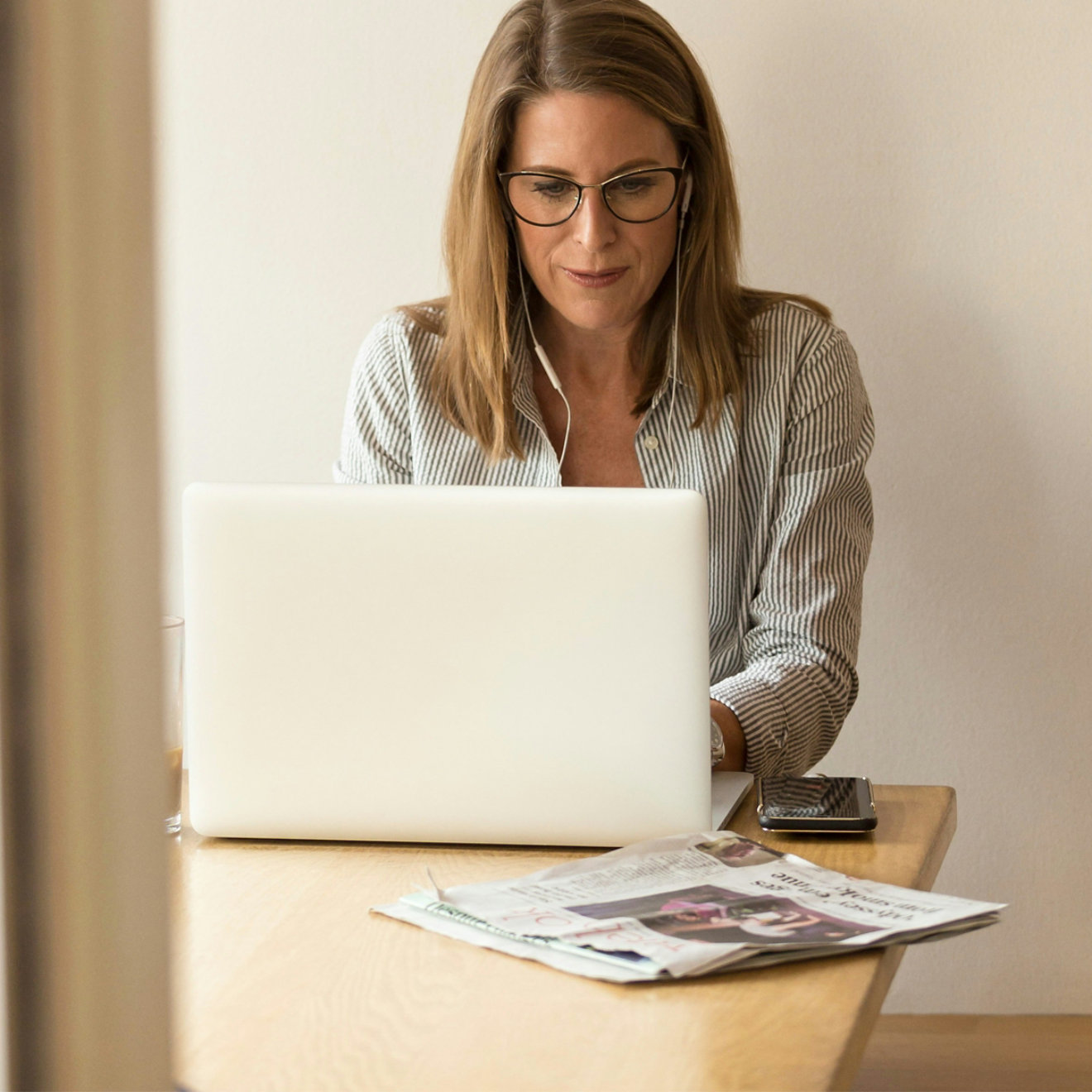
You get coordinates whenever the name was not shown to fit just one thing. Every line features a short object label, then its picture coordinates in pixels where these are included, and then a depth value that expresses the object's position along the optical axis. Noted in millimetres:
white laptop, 1686
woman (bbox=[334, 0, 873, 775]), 2177
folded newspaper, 1527
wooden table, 1431
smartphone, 1744
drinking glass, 1611
